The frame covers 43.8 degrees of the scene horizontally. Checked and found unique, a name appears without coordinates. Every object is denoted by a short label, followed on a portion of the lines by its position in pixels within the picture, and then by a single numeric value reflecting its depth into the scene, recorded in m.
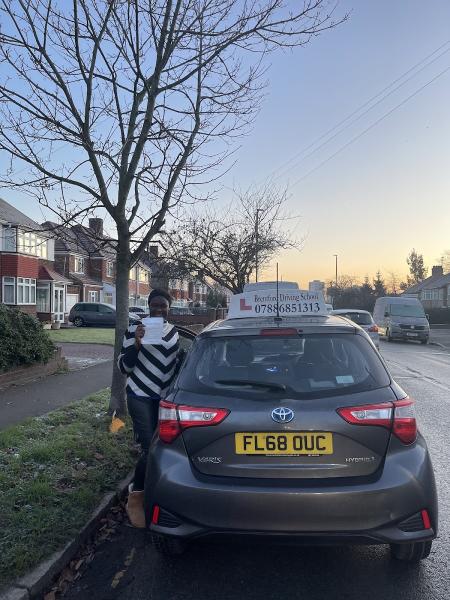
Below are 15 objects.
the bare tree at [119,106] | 6.93
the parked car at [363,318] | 17.86
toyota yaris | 3.03
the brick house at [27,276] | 32.09
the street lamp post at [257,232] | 22.86
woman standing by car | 4.64
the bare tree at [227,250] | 23.30
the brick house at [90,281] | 47.52
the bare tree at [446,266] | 95.75
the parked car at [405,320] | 27.72
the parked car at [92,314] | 38.16
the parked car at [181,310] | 37.97
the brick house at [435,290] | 74.88
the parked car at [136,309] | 38.68
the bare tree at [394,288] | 101.03
